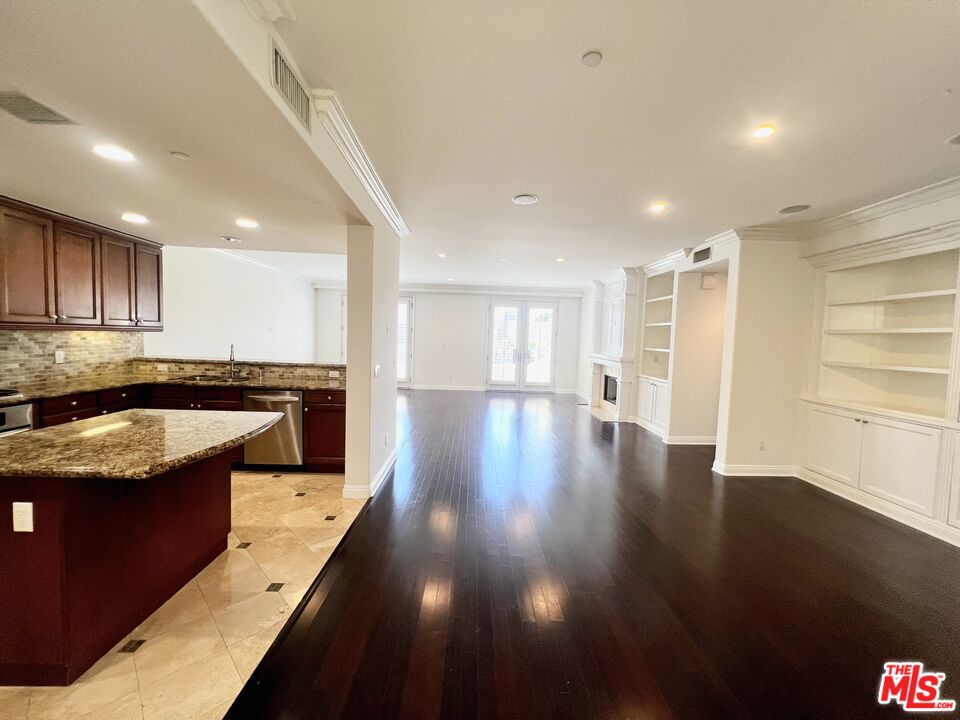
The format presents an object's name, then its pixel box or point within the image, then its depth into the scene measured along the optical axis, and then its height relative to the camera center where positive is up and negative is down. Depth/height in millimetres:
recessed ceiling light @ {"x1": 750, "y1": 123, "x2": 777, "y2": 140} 2195 +1266
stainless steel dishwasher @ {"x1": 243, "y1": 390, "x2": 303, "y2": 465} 3979 -1017
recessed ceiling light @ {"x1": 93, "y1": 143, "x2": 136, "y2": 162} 2092 +982
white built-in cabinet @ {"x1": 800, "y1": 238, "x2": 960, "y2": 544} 3084 -280
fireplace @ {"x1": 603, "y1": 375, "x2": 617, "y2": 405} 7912 -895
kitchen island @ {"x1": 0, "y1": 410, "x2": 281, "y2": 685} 1544 -905
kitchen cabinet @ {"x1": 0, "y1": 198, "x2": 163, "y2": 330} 3049 +508
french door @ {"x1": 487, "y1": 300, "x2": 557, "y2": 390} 10305 -57
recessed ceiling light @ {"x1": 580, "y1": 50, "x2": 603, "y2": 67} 1670 +1249
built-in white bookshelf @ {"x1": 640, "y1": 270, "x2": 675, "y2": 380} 6641 +367
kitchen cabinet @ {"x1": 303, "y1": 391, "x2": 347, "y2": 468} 4008 -974
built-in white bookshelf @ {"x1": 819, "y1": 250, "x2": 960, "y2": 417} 3424 +208
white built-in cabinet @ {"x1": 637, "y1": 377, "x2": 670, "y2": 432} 6031 -900
